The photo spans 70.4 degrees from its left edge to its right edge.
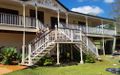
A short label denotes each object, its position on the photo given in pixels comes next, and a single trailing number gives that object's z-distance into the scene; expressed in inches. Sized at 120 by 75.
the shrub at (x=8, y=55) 256.6
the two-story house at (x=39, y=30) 273.4
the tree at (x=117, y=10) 545.5
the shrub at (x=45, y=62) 267.1
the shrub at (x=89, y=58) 312.2
